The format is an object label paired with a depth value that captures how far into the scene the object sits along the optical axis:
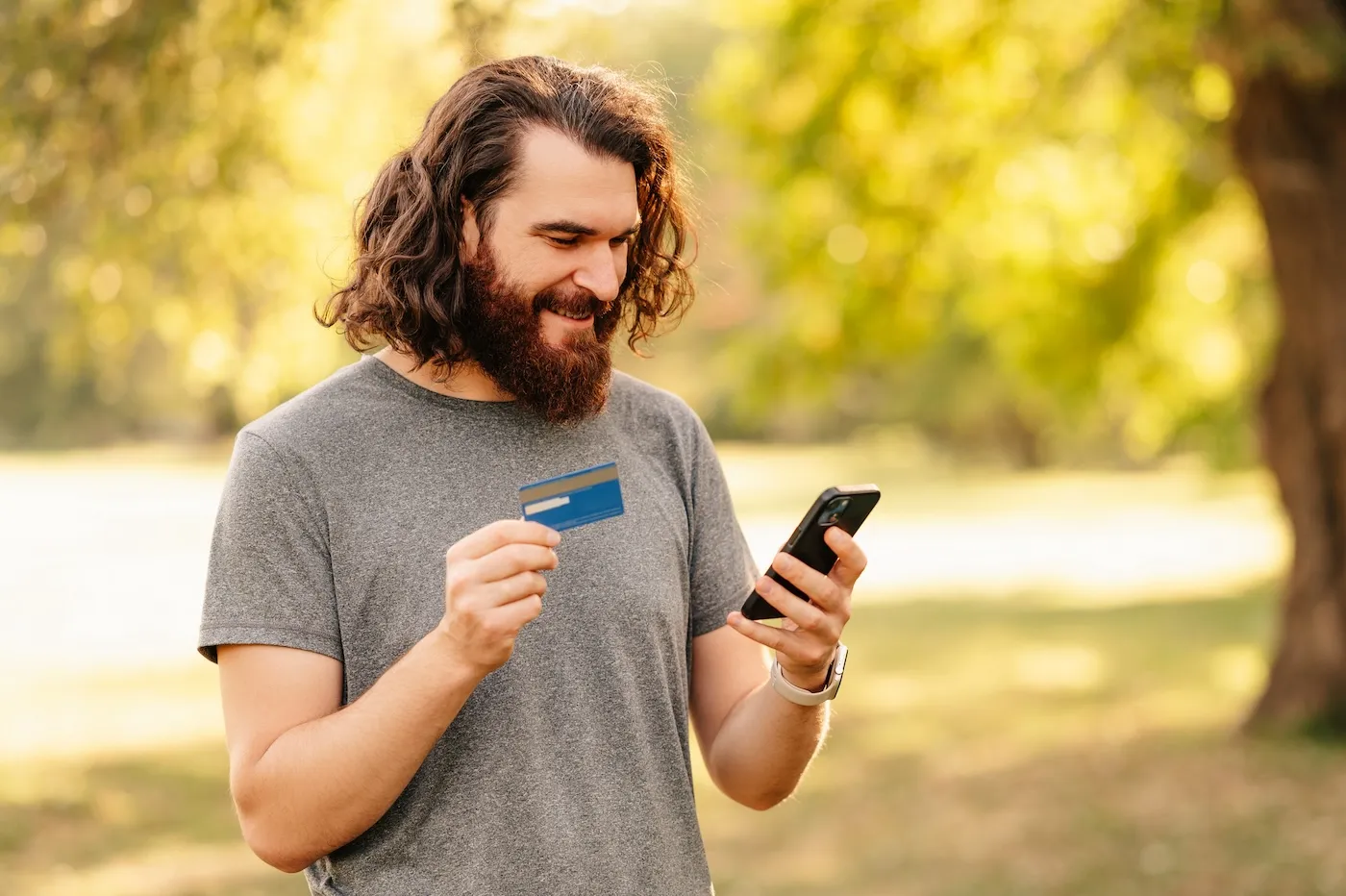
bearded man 2.05
